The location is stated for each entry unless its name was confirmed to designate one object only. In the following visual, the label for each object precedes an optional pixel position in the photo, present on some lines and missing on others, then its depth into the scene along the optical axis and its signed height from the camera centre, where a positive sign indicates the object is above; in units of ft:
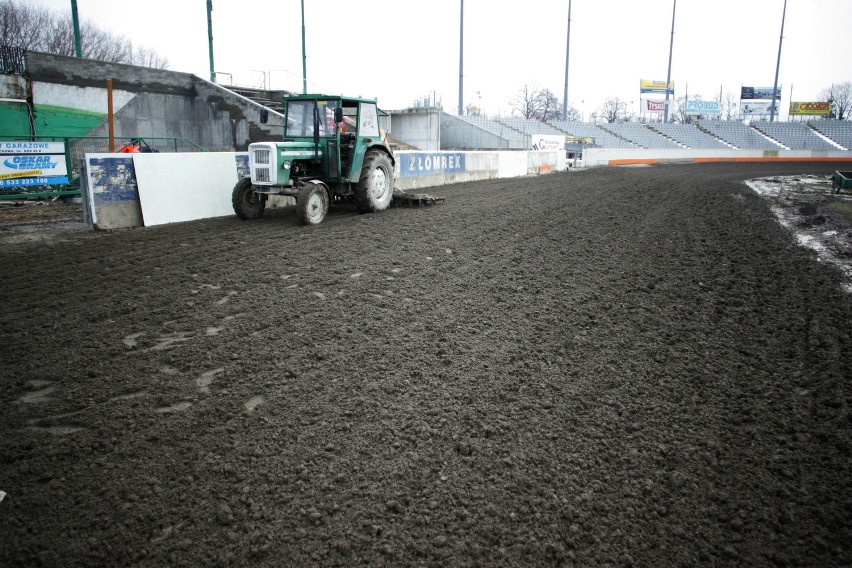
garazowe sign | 46.89 +0.99
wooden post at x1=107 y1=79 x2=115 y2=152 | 38.40 +3.18
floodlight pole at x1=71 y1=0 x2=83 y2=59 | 72.54 +18.65
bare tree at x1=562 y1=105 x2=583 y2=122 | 323.33 +38.03
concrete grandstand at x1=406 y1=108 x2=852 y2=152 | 136.36 +14.23
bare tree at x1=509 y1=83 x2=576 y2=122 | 291.38 +38.38
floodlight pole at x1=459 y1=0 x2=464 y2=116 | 127.44 +26.96
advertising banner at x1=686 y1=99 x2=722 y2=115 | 276.62 +35.40
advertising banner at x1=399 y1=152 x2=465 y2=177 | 61.05 +1.70
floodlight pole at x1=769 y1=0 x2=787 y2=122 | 212.23 +43.46
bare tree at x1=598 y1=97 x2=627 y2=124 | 343.87 +43.00
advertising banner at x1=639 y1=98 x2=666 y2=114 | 228.02 +29.88
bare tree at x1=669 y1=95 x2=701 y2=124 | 305.73 +38.13
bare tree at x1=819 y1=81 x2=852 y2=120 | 322.34 +49.07
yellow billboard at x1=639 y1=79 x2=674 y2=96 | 241.55 +40.56
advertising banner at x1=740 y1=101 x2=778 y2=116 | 253.44 +32.64
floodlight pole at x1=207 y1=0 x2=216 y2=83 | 97.91 +25.90
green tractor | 34.99 +1.15
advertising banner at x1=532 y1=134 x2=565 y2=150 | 122.52 +8.20
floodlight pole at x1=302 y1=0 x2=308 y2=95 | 118.52 +23.67
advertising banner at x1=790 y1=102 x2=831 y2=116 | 234.38 +30.13
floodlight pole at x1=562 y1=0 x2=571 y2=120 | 165.99 +24.64
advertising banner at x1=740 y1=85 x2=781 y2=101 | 255.70 +39.77
